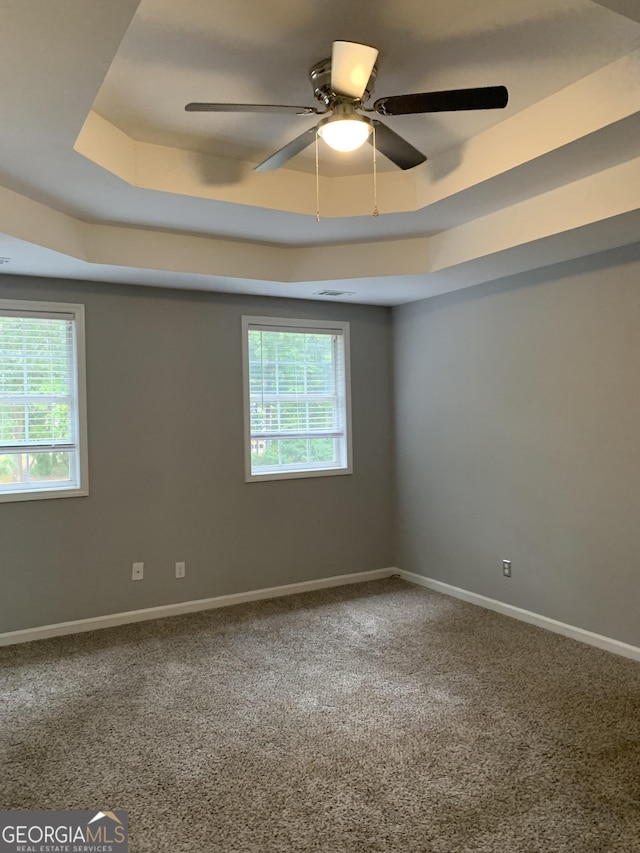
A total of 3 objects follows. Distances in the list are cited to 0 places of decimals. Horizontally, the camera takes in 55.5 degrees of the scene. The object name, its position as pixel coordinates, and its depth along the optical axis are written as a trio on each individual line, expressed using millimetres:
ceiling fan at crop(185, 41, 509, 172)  2027
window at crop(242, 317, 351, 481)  4895
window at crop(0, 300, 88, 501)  4023
